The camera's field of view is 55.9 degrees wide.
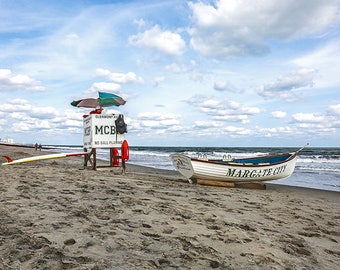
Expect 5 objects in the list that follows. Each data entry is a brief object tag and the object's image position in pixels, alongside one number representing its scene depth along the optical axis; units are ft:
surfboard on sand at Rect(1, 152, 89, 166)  37.45
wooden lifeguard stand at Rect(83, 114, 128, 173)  37.76
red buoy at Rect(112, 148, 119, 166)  40.78
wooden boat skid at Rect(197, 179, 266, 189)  36.02
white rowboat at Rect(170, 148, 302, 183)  35.68
